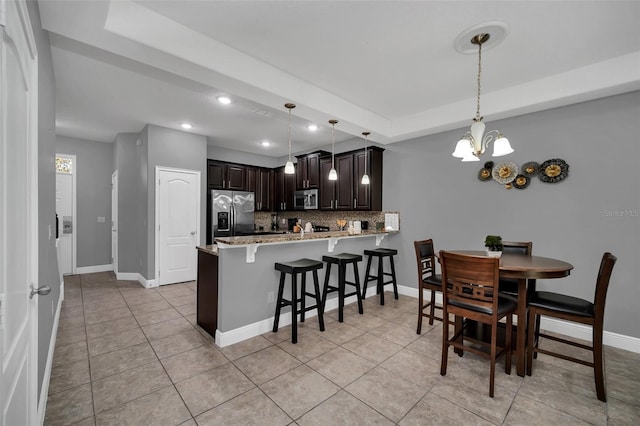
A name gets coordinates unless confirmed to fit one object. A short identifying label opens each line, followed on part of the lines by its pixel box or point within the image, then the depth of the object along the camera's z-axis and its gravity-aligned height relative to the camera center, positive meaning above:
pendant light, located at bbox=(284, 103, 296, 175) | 3.19 +0.51
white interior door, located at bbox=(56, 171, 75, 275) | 5.53 -0.21
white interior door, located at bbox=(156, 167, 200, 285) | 4.88 -0.29
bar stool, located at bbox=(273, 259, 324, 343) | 2.89 -0.88
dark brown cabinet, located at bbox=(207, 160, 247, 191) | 5.77 +0.68
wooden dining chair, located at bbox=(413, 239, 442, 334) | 3.06 -0.75
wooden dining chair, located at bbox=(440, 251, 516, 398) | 2.12 -0.69
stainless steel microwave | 5.68 +0.18
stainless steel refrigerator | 5.62 -0.11
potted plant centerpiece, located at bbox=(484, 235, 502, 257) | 2.76 -0.33
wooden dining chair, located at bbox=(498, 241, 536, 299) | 3.02 -0.45
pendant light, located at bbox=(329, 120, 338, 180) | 3.70 +0.51
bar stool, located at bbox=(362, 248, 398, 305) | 4.10 -0.95
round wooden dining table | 2.17 -0.49
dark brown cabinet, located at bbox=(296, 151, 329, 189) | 5.61 +0.78
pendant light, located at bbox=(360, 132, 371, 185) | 4.07 +0.85
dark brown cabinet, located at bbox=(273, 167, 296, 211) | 6.36 +0.44
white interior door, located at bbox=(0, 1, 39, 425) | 0.96 -0.04
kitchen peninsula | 2.86 -0.80
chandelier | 2.37 +0.58
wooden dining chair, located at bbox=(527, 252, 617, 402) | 2.06 -0.78
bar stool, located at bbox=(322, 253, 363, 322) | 3.46 -0.84
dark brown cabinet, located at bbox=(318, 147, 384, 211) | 4.78 +0.44
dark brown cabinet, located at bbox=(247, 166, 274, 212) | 6.42 +0.51
